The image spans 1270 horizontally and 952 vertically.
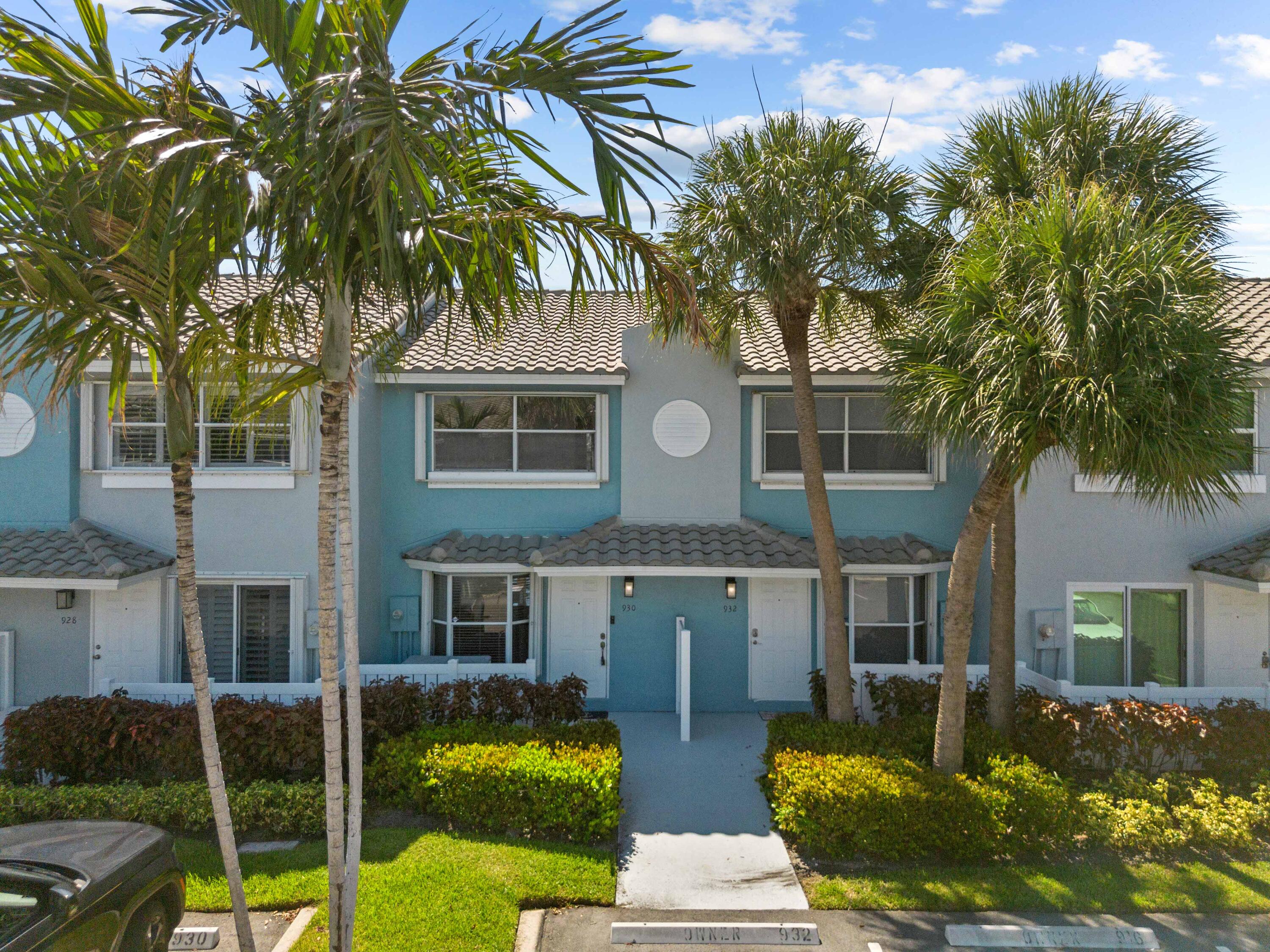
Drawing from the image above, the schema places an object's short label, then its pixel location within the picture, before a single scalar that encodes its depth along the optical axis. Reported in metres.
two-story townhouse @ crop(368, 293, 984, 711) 13.73
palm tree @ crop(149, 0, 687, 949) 4.68
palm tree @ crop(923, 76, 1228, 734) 9.67
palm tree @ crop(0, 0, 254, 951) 4.81
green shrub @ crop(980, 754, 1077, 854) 8.56
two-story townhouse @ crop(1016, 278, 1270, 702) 12.81
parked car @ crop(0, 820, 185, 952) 4.97
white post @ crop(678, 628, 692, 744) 12.03
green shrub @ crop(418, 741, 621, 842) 8.80
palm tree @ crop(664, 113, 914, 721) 9.47
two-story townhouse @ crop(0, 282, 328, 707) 12.75
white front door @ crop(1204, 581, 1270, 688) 12.79
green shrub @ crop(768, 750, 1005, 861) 8.42
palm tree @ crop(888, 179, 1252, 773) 7.71
